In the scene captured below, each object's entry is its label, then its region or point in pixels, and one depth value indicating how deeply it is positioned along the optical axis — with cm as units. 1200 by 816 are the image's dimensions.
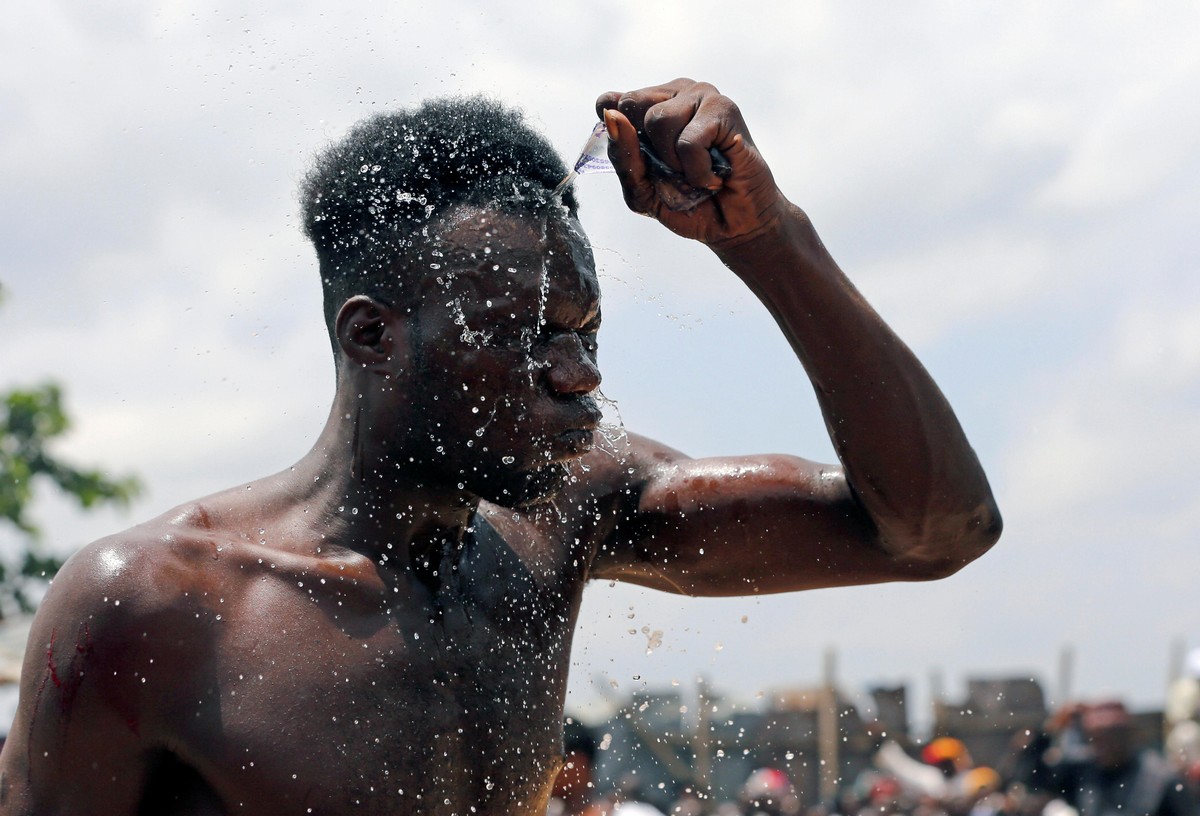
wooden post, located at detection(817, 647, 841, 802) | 1085
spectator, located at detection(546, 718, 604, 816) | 635
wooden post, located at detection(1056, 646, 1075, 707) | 1238
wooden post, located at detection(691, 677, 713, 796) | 1077
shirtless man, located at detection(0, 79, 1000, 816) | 217
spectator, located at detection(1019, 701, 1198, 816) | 630
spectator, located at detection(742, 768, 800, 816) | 938
